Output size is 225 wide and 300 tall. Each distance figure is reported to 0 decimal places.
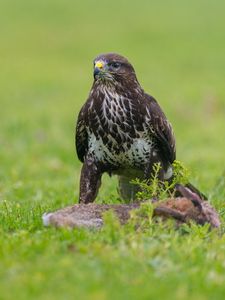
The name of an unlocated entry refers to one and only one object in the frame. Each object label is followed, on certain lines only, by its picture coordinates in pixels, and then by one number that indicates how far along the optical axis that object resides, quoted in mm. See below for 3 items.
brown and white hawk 14875
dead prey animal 12641
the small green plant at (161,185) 13716
